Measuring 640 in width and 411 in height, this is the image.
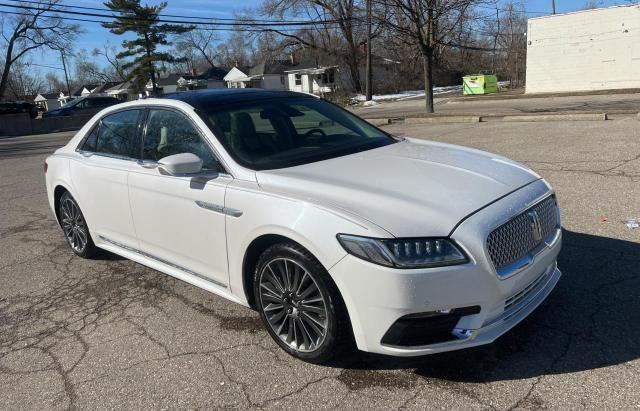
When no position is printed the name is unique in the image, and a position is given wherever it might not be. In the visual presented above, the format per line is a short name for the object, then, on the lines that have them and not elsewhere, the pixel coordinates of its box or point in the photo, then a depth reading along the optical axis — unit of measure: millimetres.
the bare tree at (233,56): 97688
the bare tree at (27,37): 50938
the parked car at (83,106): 34469
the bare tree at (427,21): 17734
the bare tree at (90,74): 114312
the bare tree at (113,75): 113106
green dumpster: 36756
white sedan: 2689
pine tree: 52594
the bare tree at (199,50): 90188
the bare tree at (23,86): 99844
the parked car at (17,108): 39181
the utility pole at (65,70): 85938
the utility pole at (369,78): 36391
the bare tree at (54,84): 131750
